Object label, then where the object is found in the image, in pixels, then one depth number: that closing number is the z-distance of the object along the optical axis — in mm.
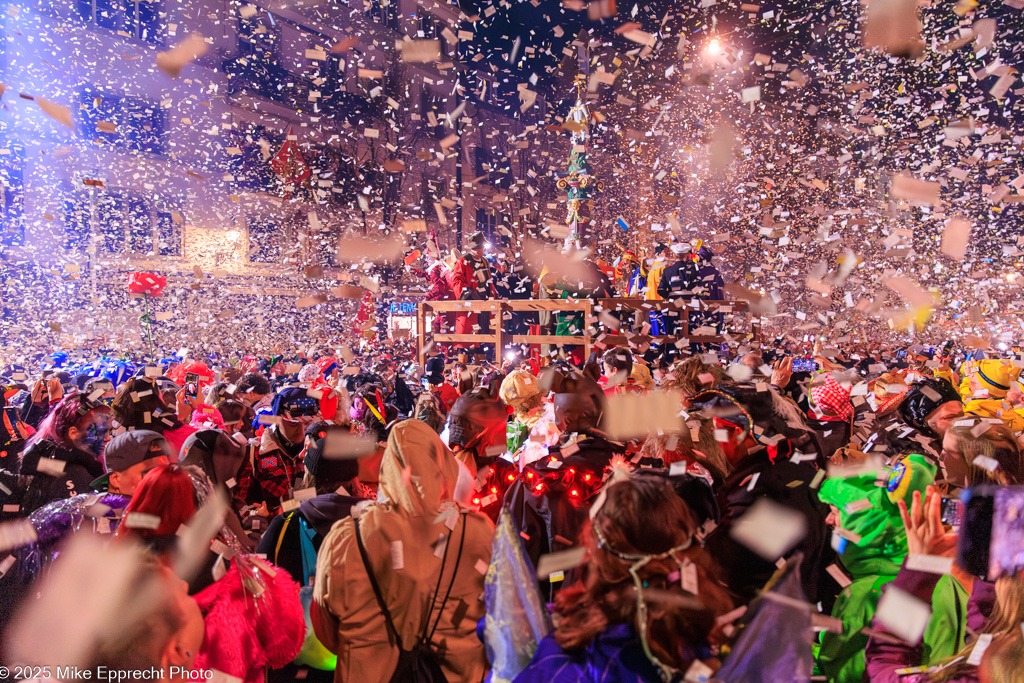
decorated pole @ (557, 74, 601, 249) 11453
